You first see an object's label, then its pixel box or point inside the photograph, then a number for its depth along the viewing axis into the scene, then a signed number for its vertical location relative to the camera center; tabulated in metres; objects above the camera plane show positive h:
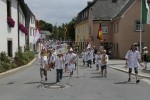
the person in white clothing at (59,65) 11.85 -0.90
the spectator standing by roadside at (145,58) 18.84 -0.89
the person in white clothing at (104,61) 14.43 -0.88
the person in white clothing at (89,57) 20.82 -0.91
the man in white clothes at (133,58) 12.17 -0.58
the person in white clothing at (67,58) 15.28 -0.73
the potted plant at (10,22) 20.05 +1.85
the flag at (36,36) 18.24 +0.63
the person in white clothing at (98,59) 17.10 -0.88
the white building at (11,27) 19.08 +1.52
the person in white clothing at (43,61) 12.08 -0.70
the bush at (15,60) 16.60 -1.10
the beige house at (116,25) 33.75 +2.89
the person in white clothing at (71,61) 14.45 -0.85
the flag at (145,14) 22.24 +2.66
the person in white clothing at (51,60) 12.27 -0.67
